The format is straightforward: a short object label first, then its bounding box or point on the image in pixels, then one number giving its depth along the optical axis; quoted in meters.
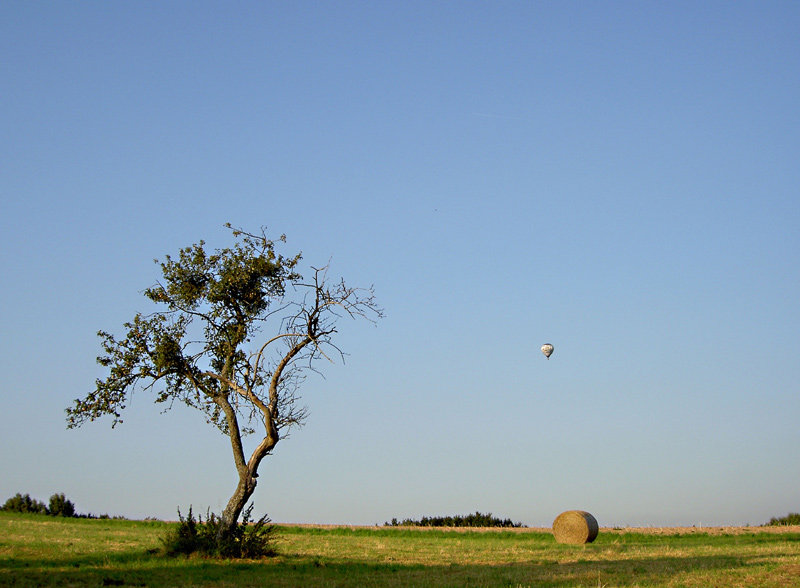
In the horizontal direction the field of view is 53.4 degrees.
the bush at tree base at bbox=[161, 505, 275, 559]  25.64
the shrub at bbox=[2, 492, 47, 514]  54.91
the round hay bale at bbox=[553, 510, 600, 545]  35.97
